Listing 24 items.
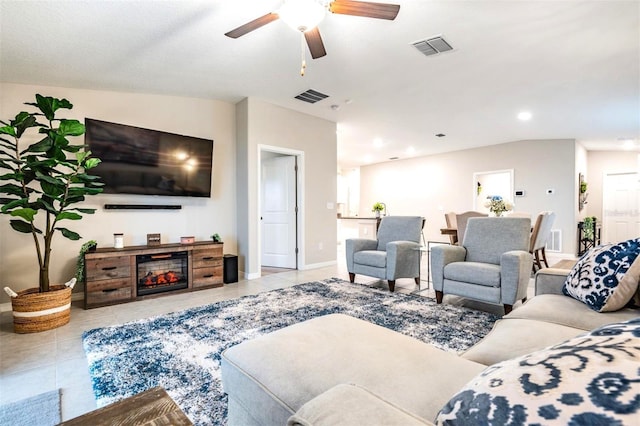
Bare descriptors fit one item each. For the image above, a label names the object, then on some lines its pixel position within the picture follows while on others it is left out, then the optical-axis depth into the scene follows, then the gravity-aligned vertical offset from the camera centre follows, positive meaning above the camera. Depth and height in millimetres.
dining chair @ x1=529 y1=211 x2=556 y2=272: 4504 -384
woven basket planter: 2596 -876
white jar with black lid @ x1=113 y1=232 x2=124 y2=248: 3602 -370
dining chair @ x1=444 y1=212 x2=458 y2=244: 6008 -218
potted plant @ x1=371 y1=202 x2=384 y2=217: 6520 +24
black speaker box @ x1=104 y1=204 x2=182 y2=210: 3766 +35
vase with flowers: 4574 +59
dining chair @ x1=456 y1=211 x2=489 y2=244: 4730 -219
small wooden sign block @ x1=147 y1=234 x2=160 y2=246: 3935 -393
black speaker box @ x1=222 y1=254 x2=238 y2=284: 4383 -855
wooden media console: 3297 -744
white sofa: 620 -504
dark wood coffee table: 838 -584
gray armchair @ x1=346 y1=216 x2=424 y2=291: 3730 -563
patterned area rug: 1727 -1006
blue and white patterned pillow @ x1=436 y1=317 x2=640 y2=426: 394 -260
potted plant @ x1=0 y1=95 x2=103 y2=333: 2604 +140
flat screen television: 3604 +646
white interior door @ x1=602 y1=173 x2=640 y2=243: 7199 +44
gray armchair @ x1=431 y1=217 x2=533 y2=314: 2732 -542
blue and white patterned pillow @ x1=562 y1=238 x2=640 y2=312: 1514 -357
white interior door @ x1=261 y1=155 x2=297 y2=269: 5406 -49
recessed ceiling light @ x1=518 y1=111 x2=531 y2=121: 5136 +1612
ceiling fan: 1987 +1341
